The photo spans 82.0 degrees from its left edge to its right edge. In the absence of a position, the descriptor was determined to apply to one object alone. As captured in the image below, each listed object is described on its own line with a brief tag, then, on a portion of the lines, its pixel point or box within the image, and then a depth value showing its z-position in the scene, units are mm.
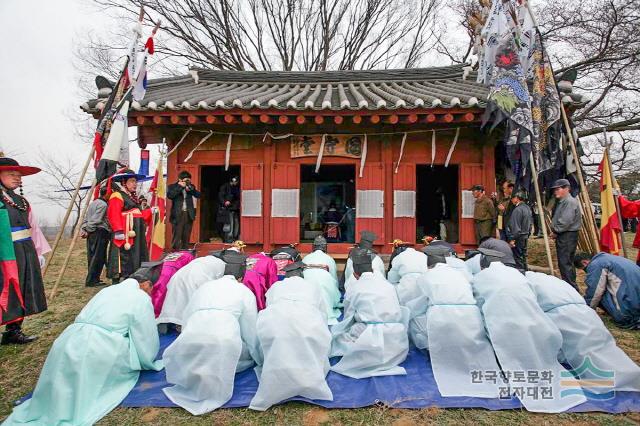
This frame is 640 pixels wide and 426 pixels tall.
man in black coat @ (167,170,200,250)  7578
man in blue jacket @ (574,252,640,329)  4816
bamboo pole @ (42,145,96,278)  6129
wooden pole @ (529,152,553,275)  5789
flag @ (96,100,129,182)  6266
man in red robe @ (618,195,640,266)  7105
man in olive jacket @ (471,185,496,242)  7309
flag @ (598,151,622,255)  6680
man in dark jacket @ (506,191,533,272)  6770
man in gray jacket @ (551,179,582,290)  6133
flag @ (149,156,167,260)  7402
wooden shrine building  7531
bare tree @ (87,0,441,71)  17562
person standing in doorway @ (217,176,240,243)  9711
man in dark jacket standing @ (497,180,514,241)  7280
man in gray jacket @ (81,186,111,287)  7090
